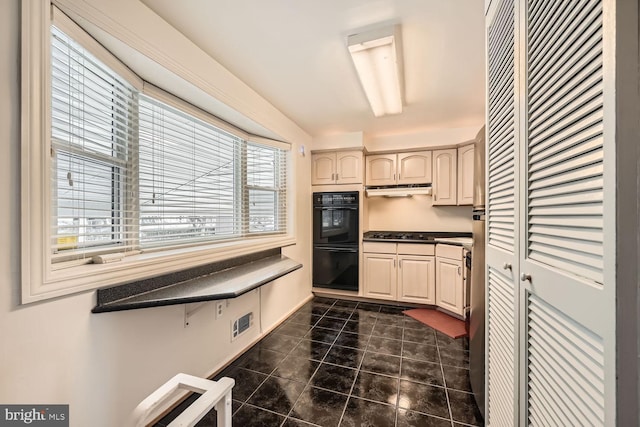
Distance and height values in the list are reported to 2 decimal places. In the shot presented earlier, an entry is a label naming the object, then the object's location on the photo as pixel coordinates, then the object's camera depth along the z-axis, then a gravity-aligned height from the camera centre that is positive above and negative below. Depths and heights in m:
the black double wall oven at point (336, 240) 3.59 -0.38
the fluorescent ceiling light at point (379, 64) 1.64 +1.10
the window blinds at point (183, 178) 1.69 +0.26
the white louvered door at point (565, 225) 0.52 -0.03
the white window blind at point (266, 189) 2.75 +0.27
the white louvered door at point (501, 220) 0.93 -0.03
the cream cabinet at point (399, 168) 3.58 +0.65
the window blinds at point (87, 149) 1.18 +0.33
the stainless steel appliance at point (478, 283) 1.48 -0.43
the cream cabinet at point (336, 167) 3.64 +0.66
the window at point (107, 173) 0.99 +0.23
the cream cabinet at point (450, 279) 2.95 -0.78
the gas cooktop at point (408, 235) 3.44 -0.32
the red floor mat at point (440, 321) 2.67 -1.24
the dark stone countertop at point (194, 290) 1.27 -0.45
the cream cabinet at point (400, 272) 3.29 -0.78
